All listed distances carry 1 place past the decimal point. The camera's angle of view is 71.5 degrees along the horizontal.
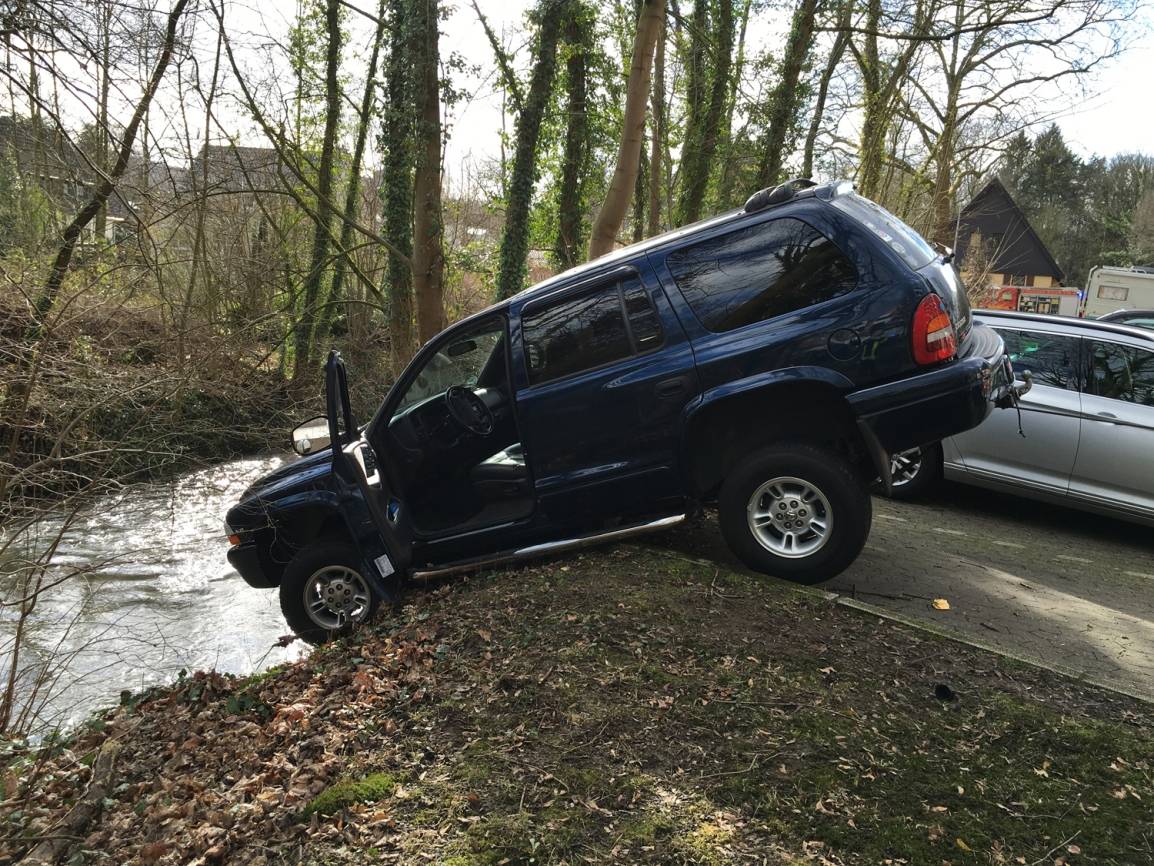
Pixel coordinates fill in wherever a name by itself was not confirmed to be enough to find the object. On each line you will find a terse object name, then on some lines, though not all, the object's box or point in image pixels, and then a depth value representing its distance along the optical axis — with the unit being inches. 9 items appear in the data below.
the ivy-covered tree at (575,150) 593.6
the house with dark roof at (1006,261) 1004.6
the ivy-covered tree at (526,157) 524.4
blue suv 173.9
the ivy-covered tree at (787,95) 570.6
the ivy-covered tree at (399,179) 484.7
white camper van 937.5
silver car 251.8
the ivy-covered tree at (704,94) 609.9
